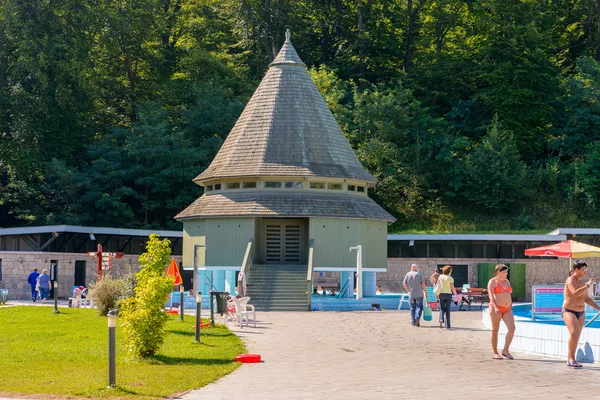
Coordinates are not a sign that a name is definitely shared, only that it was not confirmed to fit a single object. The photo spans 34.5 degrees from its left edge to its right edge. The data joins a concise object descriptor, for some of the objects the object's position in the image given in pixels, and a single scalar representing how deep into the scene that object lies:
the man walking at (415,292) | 24.89
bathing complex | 36.75
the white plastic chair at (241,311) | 23.44
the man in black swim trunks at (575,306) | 15.94
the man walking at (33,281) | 37.38
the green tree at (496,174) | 52.84
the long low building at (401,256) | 41.94
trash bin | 25.15
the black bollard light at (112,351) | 13.22
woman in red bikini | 17.06
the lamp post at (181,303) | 24.29
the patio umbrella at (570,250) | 30.16
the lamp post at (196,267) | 34.09
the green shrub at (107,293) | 25.61
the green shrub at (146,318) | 16.33
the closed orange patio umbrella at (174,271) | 26.84
